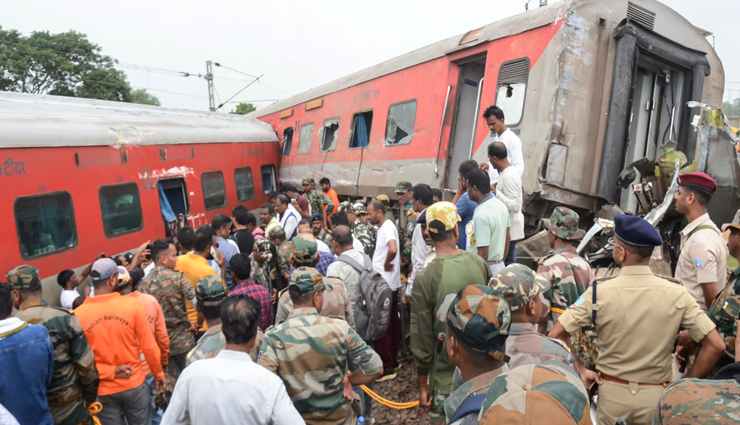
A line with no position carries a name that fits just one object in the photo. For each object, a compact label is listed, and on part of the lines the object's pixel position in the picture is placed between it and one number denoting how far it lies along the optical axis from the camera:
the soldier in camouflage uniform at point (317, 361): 2.25
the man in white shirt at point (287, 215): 6.52
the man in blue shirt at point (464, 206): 4.29
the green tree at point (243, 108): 38.06
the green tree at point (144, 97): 48.16
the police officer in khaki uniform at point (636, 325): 2.19
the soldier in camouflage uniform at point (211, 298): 2.84
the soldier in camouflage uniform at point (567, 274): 2.93
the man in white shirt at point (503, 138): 4.96
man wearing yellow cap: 2.75
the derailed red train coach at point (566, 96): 5.19
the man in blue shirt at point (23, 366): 2.53
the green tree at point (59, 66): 26.27
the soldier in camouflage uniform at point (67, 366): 2.83
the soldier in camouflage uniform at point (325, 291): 2.95
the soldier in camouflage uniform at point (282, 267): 4.72
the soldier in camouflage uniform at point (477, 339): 1.59
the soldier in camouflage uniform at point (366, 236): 5.41
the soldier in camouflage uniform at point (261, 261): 4.76
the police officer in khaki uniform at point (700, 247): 2.74
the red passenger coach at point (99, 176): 5.66
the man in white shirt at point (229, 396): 1.86
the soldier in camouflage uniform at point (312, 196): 8.79
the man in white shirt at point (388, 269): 4.51
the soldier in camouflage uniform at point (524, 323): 1.94
